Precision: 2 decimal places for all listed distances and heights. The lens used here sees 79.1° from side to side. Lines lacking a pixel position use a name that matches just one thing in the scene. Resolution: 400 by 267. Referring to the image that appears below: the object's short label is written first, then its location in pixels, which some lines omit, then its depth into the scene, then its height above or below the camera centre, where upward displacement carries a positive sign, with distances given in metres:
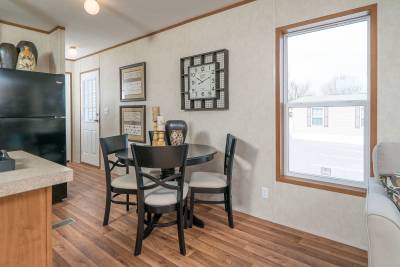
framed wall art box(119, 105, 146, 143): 3.95 +0.13
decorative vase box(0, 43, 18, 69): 2.79 +0.87
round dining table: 2.09 -0.24
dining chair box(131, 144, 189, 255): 1.83 -0.44
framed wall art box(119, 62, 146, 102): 3.86 +0.79
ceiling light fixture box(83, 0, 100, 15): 2.26 +1.17
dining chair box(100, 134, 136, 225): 2.25 -0.50
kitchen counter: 0.89 -0.32
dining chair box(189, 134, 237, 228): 2.33 -0.54
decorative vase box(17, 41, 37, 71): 2.93 +0.90
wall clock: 2.82 +0.59
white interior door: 4.92 +0.26
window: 2.06 +0.27
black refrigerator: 2.72 +0.19
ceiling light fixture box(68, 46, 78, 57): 4.37 +1.47
